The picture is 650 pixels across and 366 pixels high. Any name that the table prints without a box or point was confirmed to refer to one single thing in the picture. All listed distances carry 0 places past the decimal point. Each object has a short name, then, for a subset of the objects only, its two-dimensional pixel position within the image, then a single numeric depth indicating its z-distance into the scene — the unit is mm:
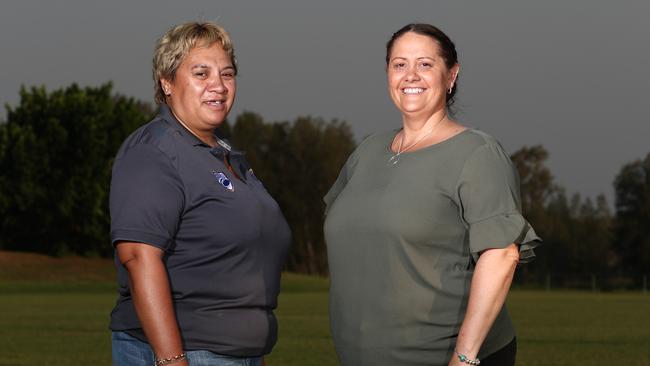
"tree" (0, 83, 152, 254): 72375
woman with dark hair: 4020
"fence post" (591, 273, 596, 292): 75688
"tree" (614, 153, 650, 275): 91188
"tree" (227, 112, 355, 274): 90125
